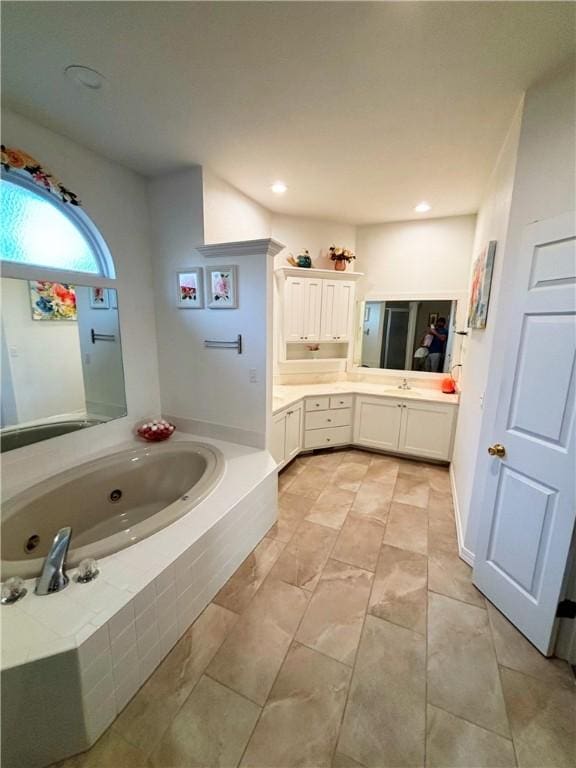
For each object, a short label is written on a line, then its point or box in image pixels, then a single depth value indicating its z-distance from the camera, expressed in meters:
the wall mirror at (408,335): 3.57
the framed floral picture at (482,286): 2.01
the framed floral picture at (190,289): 2.54
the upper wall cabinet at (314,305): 3.42
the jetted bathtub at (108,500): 1.58
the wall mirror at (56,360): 1.85
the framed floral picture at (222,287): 2.42
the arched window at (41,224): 1.82
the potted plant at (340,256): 3.62
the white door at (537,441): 1.33
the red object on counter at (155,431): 2.57
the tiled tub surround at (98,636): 1.03
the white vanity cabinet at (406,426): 3.25
